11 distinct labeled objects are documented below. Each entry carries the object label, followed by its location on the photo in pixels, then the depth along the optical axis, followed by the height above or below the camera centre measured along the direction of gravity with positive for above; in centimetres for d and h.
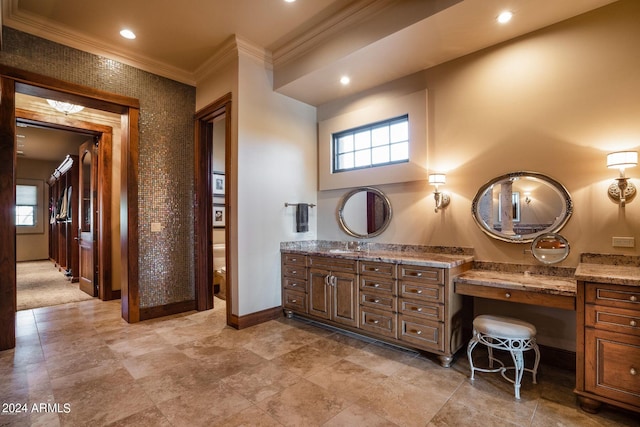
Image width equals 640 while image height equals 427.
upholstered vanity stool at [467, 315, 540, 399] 222 -93
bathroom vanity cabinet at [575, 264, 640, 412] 185 -83
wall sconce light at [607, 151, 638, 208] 220 +24
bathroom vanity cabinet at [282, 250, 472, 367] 263 -86
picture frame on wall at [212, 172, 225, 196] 568 +54
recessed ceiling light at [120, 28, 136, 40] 332 +198
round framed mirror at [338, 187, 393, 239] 381 +0
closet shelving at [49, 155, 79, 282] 605 -7
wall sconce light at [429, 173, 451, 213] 318 +19
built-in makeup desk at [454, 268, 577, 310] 220 -59
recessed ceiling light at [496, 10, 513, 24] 251 +164
